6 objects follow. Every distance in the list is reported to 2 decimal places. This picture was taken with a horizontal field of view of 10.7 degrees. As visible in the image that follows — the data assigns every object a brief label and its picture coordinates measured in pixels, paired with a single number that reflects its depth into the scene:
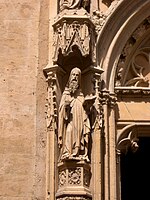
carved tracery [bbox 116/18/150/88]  12.05
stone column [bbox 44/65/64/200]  10.75
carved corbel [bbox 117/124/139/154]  11.56
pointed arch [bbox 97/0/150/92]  11.71
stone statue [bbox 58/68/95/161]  10.69
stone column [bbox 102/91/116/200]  10.92
